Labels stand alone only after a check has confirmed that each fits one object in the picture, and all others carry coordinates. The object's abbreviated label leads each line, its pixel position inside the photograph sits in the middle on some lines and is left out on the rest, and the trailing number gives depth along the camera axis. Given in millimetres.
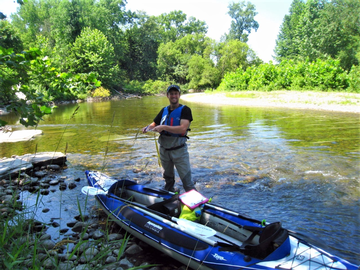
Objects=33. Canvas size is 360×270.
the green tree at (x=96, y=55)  41606
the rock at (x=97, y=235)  4242
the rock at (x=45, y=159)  7829
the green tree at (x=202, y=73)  49928
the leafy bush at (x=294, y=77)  23969
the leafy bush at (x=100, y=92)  41969
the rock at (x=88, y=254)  3504
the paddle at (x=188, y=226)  3462
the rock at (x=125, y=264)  3599
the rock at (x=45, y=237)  4073
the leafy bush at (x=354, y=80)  21844
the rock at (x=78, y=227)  4598
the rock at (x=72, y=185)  6566
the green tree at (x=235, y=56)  48125
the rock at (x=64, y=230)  4559
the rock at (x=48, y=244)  3793
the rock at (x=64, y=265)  3072
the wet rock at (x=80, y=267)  3125
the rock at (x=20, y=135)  12174
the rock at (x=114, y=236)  4286
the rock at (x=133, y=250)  4058
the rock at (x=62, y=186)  6393
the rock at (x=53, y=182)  6730
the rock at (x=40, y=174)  7223
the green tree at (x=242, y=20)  77044
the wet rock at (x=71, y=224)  4812
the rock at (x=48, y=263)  3151
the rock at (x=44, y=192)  6159
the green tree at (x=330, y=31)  43125
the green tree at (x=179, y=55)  60250
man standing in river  4891
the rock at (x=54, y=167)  7813
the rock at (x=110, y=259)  3600
